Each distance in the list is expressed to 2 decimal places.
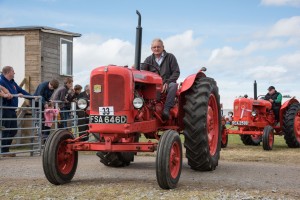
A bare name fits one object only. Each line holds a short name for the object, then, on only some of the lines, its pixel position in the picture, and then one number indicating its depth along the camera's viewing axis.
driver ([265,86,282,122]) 14.69
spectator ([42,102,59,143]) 11.67
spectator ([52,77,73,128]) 13.04
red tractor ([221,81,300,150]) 13.38
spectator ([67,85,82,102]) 13.27
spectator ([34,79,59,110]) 11.79
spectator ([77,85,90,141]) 13.19
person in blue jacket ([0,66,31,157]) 10.31
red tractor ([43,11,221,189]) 5.92
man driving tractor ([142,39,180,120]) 7.49
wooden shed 19.41
